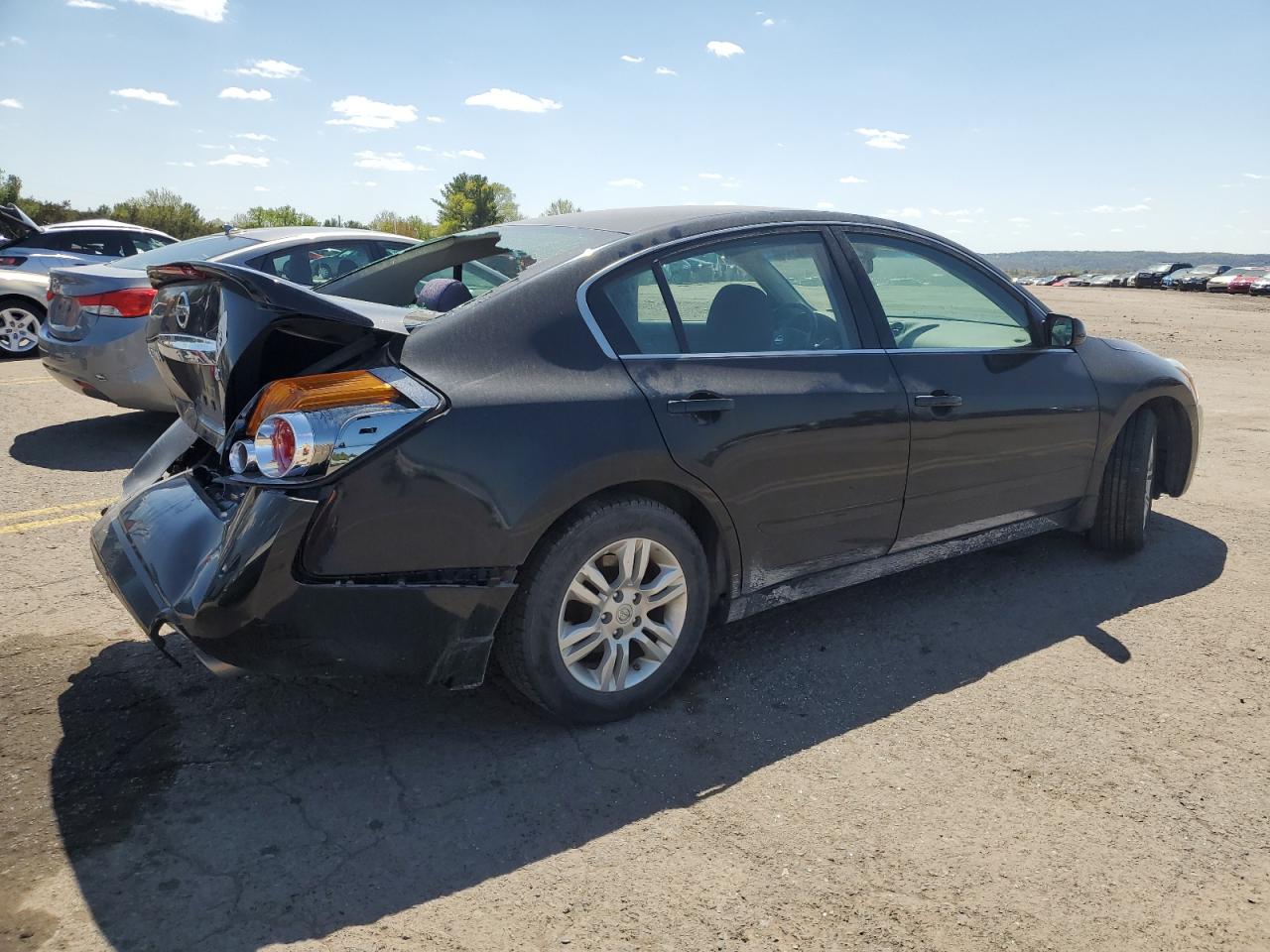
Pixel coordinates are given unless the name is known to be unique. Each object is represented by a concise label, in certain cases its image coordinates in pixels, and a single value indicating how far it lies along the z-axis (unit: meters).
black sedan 2.67
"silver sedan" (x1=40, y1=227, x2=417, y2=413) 6.79
